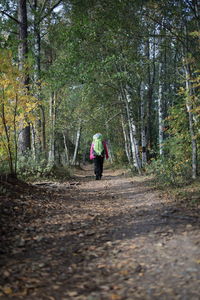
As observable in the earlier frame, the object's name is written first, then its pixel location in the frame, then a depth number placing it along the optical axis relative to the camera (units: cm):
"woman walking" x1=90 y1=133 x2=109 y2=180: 1252
